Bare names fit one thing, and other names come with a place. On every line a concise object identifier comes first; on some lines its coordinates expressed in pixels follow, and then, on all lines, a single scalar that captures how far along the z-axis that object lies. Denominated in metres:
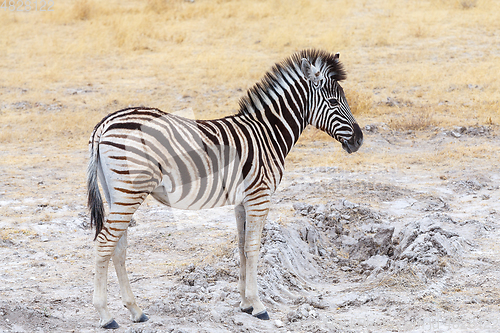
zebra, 8.93
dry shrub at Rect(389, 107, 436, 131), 24.92
